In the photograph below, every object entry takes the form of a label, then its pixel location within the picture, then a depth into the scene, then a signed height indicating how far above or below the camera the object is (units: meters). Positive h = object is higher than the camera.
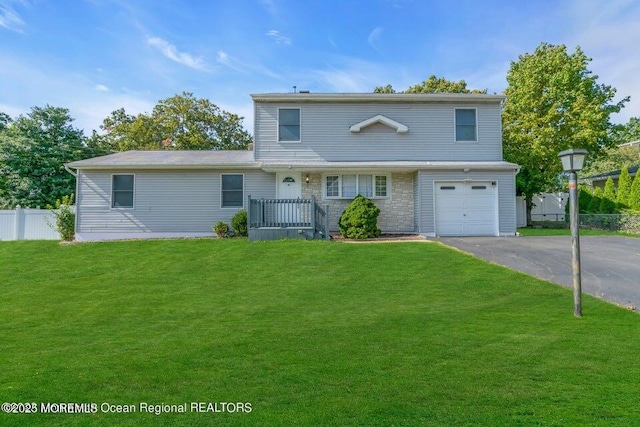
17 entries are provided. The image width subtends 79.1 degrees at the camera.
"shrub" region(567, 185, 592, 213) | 23.33 +1.27
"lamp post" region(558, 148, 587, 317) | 5.98 +0.18
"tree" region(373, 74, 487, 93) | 29.06 +10.18
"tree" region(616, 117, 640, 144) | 45.62 +10.41
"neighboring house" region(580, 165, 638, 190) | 24.56 +2.83
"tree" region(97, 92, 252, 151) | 31.05 +7.72
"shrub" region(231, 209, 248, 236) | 14.76 -0.11
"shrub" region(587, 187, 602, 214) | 22.54 +1.04
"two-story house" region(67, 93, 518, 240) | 15.23 +1.93
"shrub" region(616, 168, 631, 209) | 20.66 +1.57
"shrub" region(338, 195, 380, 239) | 14.06 +0.02
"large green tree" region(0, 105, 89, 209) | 22.34 +3.80
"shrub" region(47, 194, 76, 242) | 15.32 -0.04
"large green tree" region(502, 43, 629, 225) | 22.16 +6.14
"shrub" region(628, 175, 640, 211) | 19.72 +1.22
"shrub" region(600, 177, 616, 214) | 21.27 +1.10
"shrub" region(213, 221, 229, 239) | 14.95 -0.30
